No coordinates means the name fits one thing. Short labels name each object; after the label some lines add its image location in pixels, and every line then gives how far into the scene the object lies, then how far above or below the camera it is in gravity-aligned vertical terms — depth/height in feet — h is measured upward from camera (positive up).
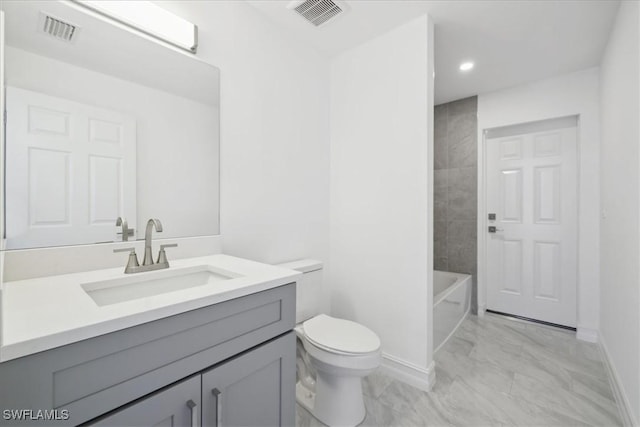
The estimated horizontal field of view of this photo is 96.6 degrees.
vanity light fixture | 4.03 +2.95
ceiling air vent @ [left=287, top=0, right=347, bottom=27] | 5.64 +4.17
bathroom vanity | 1.98 -1.20
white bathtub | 7.46 -2.65
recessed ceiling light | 8.03 +4.22
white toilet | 4.64 -2.51
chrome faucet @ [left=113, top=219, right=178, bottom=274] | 3.77 -0.64
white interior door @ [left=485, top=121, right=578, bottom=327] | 8.84 -0.37
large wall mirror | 3.41 +1.13
